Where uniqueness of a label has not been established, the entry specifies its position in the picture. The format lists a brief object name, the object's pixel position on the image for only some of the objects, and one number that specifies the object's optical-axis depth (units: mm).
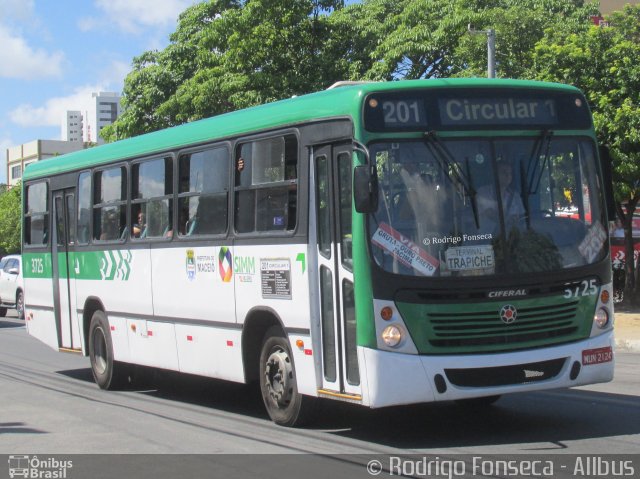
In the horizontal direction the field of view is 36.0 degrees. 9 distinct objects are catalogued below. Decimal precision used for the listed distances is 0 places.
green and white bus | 8141
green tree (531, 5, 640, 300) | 21516
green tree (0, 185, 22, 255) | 74688
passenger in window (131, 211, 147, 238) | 12508
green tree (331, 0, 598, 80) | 26984
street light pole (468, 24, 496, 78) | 22561
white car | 31234
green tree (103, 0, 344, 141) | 28828
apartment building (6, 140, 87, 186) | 100062
